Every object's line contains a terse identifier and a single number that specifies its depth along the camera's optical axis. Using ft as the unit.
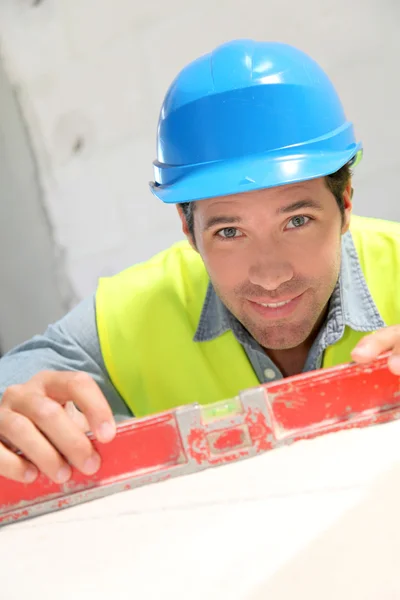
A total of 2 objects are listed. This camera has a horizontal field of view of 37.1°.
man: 2.48
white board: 1.67
